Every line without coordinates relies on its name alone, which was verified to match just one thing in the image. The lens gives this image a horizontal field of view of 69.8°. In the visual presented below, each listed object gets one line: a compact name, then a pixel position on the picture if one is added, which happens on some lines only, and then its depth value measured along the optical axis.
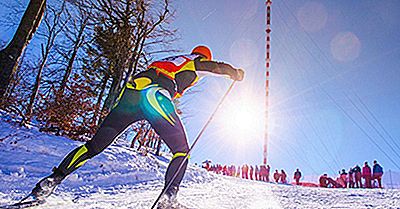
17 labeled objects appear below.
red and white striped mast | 24.80
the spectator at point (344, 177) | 13.07
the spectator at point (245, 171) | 16.48
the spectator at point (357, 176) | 12.26
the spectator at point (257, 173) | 16.04
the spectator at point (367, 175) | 11.55
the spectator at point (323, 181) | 12.95
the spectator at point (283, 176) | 15.60
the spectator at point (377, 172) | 11.19
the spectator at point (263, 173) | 15.75
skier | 2.42
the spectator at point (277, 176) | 15.75
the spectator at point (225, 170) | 18.45
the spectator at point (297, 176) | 14.85
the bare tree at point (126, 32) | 12.05
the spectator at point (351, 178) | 12.73
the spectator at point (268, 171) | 15.76
